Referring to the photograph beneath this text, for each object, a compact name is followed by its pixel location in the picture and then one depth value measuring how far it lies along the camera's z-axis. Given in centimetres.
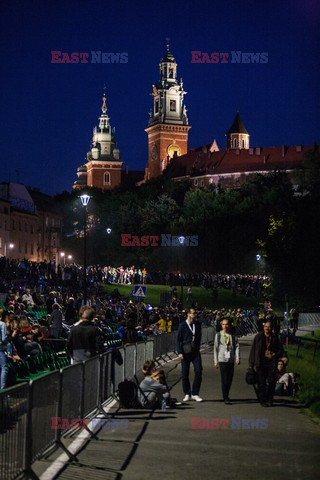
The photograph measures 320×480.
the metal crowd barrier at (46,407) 895
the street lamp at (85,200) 3844
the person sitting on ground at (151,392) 1636
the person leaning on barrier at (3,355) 1530
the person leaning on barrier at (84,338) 1484
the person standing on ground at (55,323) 2464
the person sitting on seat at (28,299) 3247
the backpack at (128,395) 1603
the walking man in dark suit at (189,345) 1827
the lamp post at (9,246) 10324
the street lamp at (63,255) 13550
